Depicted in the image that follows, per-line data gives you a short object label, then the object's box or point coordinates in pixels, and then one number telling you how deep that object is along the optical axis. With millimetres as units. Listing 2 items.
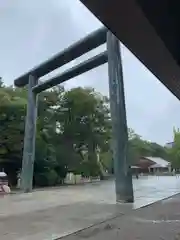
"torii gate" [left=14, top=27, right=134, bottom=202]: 6848
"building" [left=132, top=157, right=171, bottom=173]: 35412
